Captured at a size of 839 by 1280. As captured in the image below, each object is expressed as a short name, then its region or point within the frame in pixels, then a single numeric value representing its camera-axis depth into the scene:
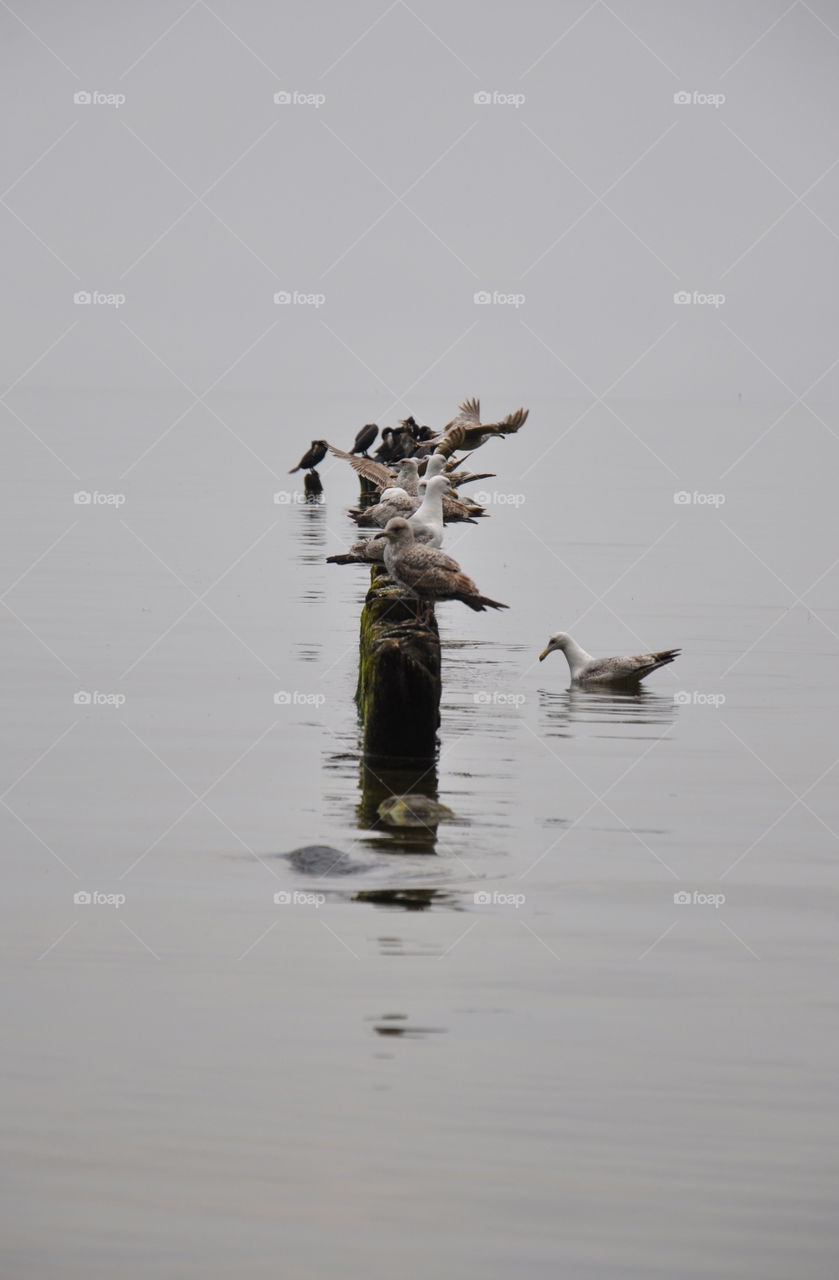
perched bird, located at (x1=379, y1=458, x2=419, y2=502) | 20.06
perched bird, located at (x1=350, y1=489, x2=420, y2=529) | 17.75
